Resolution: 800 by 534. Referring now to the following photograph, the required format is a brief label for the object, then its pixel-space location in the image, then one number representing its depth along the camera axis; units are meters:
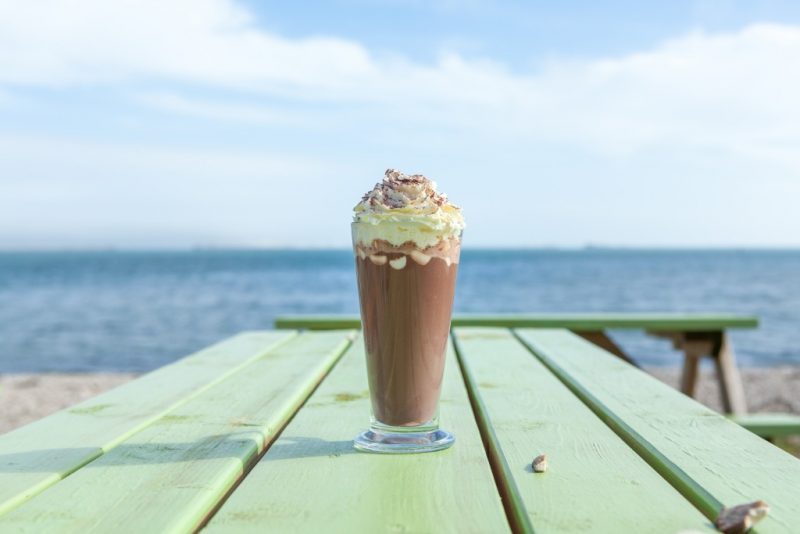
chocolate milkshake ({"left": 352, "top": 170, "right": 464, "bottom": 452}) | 1.36
